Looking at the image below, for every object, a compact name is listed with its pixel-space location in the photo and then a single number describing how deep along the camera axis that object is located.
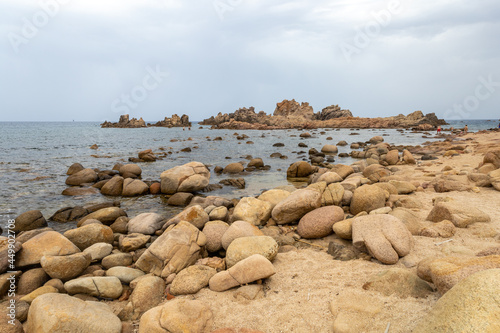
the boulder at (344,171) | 12.92
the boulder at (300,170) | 15.76
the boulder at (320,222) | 6.31
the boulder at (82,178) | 13.89
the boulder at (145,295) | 4.11
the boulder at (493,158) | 10.47
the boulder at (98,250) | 5.84
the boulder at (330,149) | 27.58
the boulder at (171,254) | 5.14
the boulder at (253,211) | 7.55
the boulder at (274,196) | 8.53
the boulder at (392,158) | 17.34
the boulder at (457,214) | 5.62
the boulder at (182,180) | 12.31
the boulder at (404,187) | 8.75
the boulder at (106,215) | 8.46
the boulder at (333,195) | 7.71
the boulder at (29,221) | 8.12
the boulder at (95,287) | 4.50
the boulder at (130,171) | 15.51
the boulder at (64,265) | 4.90
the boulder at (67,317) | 3.24
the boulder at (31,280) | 4.74
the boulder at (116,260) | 5.66
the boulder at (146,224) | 7.64
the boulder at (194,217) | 7.43
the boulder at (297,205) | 7.10
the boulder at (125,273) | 5.00
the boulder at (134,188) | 12.14
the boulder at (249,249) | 5.07
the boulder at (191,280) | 4.46
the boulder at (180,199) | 10.66
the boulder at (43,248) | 5.20
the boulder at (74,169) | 15.90
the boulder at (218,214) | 7.84
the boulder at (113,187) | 12.22
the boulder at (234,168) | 17.05
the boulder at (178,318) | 3.37
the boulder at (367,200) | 7.33
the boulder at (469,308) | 2.19
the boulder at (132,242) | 6.52
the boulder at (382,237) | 4.66
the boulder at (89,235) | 6.45
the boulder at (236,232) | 5.95
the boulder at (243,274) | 4.39
